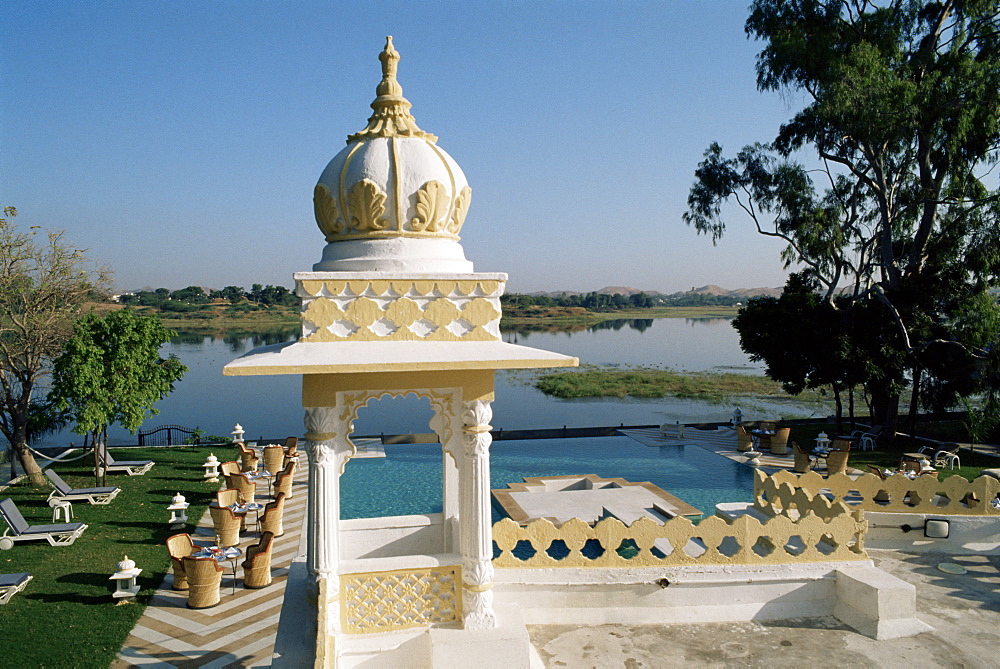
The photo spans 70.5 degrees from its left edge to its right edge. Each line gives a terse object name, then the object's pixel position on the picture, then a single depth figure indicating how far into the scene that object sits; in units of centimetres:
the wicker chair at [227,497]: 1222
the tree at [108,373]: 1462
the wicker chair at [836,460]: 1569
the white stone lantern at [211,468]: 1606
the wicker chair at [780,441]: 1923
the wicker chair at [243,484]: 1315
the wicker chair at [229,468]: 1456
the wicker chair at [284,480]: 1362
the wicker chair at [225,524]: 1077
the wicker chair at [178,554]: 945
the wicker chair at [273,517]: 1155
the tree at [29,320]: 1541
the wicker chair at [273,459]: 1597
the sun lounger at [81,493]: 1345
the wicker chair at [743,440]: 1948
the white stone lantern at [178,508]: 1246
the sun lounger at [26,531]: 1118
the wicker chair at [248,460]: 1530
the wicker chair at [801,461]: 1645
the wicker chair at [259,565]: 969
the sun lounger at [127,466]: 1634
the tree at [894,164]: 1831
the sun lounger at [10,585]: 908
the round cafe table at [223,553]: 956
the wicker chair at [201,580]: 896
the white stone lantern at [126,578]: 910
